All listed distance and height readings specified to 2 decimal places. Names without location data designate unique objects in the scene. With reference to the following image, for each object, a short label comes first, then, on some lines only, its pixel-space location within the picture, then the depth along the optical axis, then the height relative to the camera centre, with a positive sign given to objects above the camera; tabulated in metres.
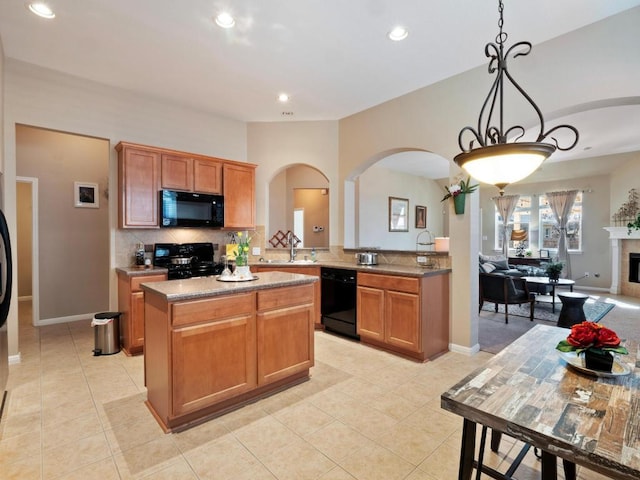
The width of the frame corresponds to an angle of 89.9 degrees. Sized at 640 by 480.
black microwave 4.01 +0.33
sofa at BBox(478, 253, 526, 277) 6.27 -0.66
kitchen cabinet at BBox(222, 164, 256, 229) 4.64 +0.57
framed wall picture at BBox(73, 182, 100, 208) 4.89 +0.61
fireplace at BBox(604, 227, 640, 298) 7.03 -0.57
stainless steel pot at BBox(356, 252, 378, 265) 4.28 -0.31
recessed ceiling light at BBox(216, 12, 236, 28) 2.61 +1.79
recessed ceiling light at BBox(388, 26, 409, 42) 2.78 +1.79
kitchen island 2.15 -0.82
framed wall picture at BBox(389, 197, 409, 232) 8.04 +0.54
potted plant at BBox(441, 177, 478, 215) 3.51 +0.48
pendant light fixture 1.34 +0.34
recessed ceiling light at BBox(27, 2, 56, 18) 2.50 +1.79
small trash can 3.52 -1.10
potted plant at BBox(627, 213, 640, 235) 6.84 +0.23
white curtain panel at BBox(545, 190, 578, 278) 8.16 +0.52
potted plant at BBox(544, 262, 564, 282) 5.69 -0.64
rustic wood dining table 0.93 -0.61
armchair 4.87 -0.85
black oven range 3.87 -0.33
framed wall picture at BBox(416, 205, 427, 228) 9.11 +0.55
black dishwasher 4.04 -0.87
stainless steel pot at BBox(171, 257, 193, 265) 3.99 -0.33
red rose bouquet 1.38 -0.46
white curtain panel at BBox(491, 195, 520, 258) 9.22 +0.71
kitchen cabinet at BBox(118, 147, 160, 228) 3.77 +0.57
